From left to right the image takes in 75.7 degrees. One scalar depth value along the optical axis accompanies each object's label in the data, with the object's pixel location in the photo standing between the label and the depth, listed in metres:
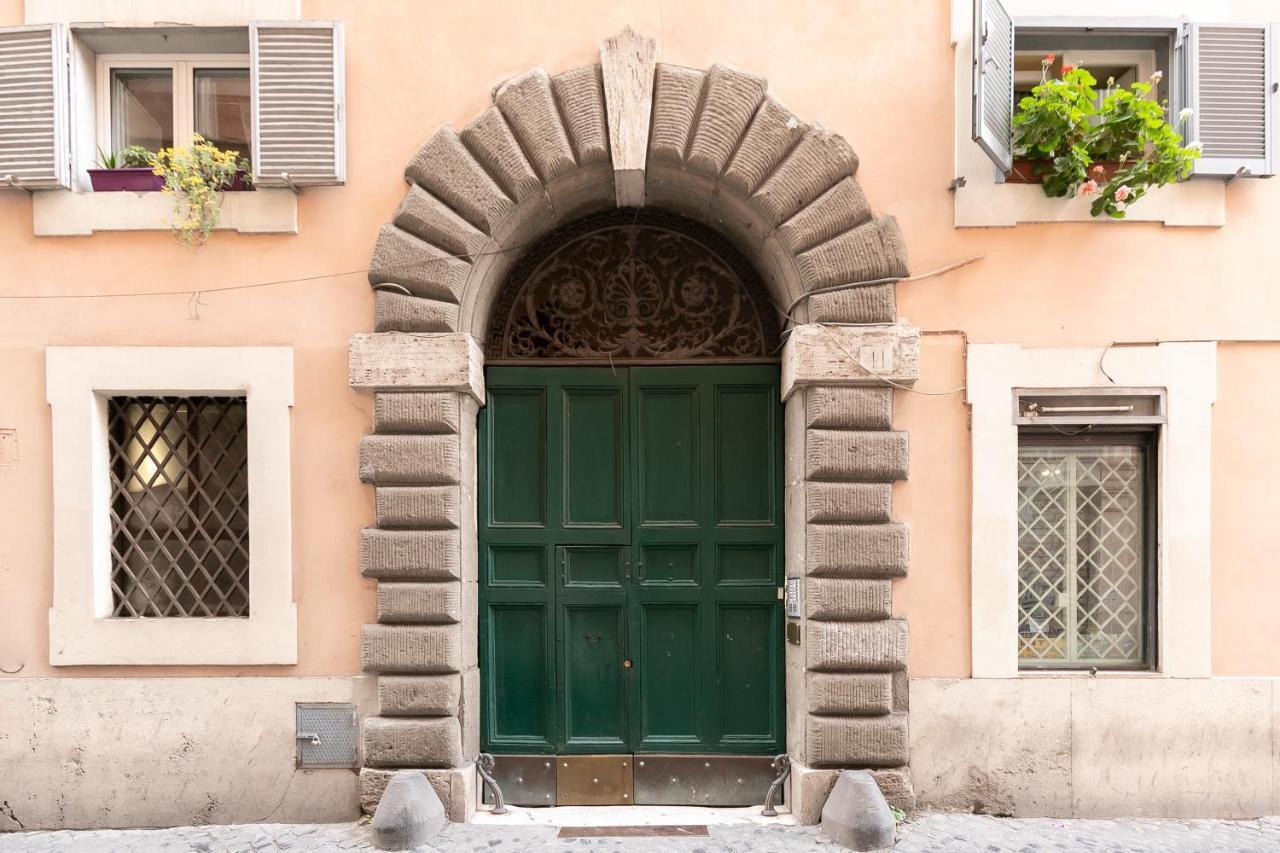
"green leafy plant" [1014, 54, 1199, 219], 4.54
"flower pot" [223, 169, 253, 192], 4.96
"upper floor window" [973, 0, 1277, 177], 4.70
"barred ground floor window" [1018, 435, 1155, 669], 5.06
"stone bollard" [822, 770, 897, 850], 4.43
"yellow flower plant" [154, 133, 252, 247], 4.77
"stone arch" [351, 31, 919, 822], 4.76
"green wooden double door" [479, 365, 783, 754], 5.27
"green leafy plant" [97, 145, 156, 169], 5.02
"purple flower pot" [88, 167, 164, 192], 5.00
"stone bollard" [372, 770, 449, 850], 4.43
